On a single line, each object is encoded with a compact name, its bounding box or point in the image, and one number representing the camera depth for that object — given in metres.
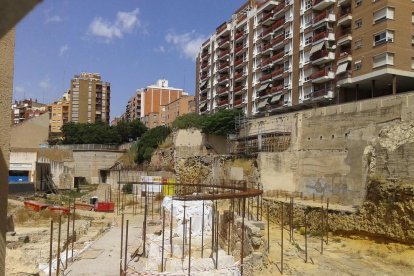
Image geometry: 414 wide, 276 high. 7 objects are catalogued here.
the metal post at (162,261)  14.98
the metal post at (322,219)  19.67
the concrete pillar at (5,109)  6.43
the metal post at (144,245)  16.98
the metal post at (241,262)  13.93
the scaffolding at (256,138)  32.78
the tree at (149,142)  49.31
